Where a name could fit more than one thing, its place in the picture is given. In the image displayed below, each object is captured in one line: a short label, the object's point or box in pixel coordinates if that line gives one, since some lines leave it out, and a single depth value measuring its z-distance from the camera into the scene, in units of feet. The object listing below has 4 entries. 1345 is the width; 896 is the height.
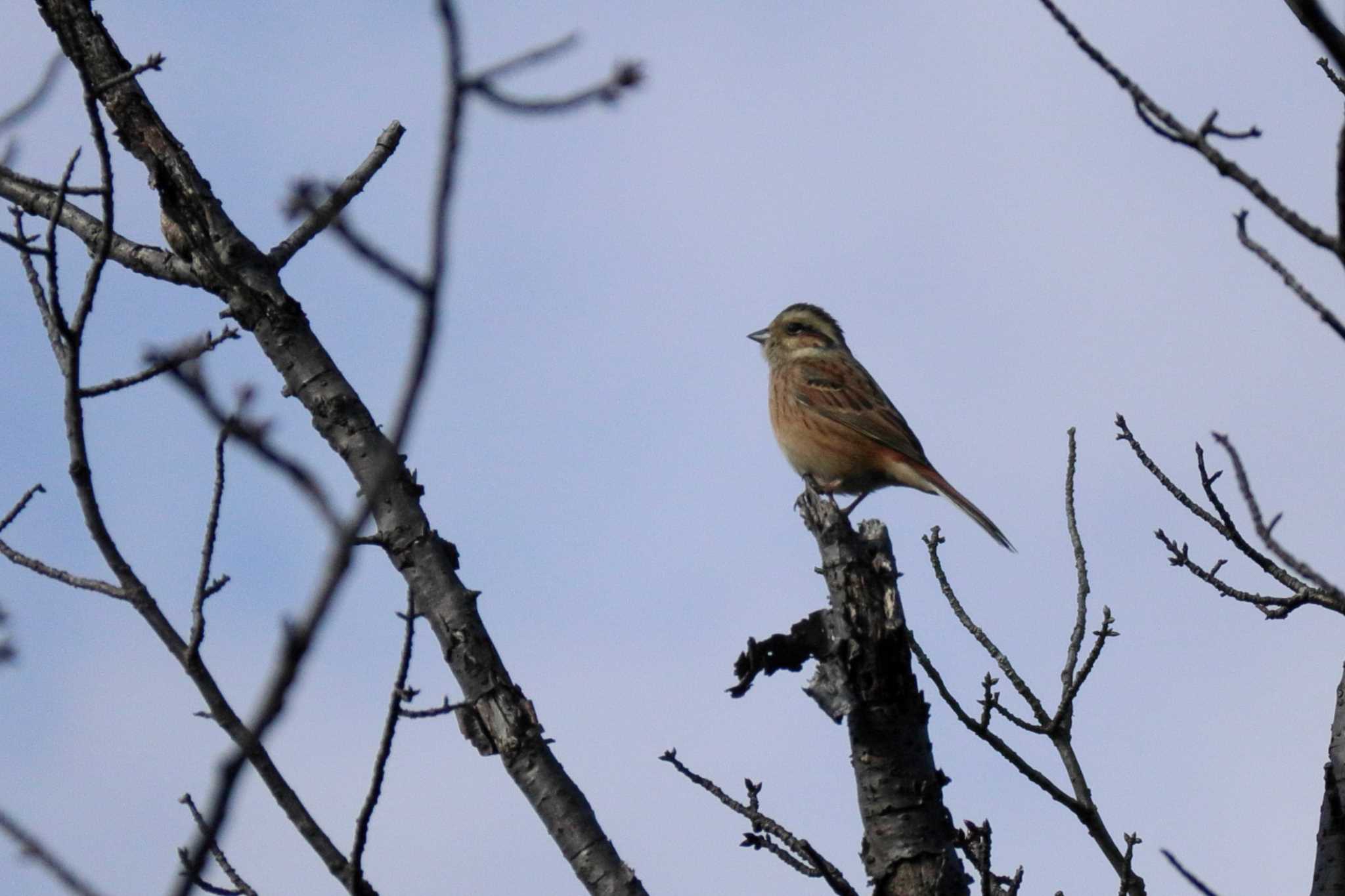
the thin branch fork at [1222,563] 30.09
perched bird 58.75
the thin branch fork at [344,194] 29.22
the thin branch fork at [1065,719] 29.81
